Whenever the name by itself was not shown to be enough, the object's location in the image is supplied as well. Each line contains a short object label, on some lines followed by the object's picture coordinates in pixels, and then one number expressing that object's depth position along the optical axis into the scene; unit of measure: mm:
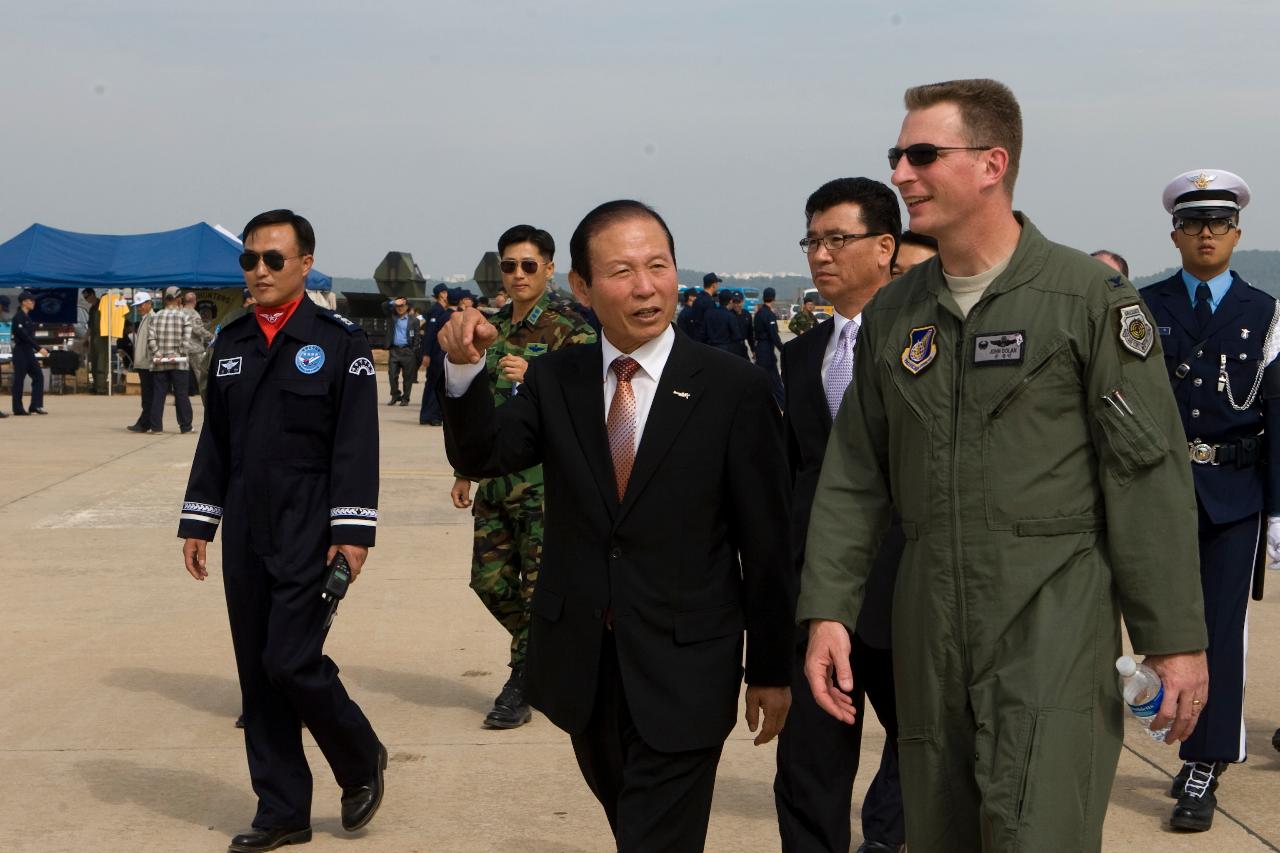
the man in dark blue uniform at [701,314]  24406
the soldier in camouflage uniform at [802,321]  26250
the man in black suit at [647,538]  3705
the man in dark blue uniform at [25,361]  24250
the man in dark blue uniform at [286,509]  5293
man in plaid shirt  21203
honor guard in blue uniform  5684
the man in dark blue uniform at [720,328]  24188
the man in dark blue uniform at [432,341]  21344
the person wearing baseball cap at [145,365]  21094
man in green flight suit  3125
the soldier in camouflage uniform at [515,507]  6898
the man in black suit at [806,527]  4688
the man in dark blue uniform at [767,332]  24984
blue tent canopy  27062
